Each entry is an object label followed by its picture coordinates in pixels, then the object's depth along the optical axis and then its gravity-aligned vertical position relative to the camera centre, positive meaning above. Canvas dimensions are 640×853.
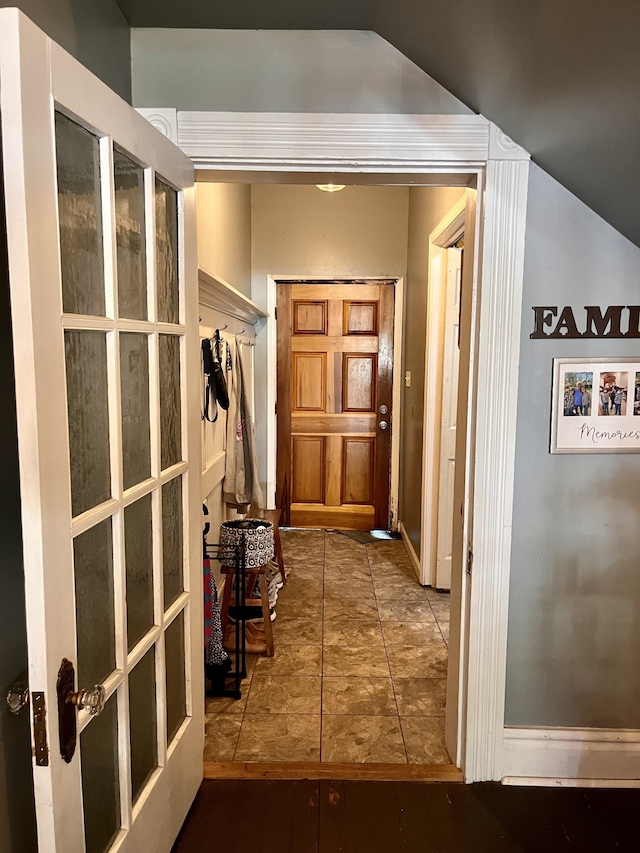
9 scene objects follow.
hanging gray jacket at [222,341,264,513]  3.19 -0.45
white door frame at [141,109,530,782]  1.61 +0.62
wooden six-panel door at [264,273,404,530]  4.45 -0.02
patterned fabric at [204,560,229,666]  2.33 -1.07
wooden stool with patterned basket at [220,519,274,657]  2.54 -0.79
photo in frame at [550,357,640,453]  1.70 -0.07
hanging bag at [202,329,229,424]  2.67 -0.01
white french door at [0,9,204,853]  0.90 -0.14
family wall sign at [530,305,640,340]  1.69 +0.18
